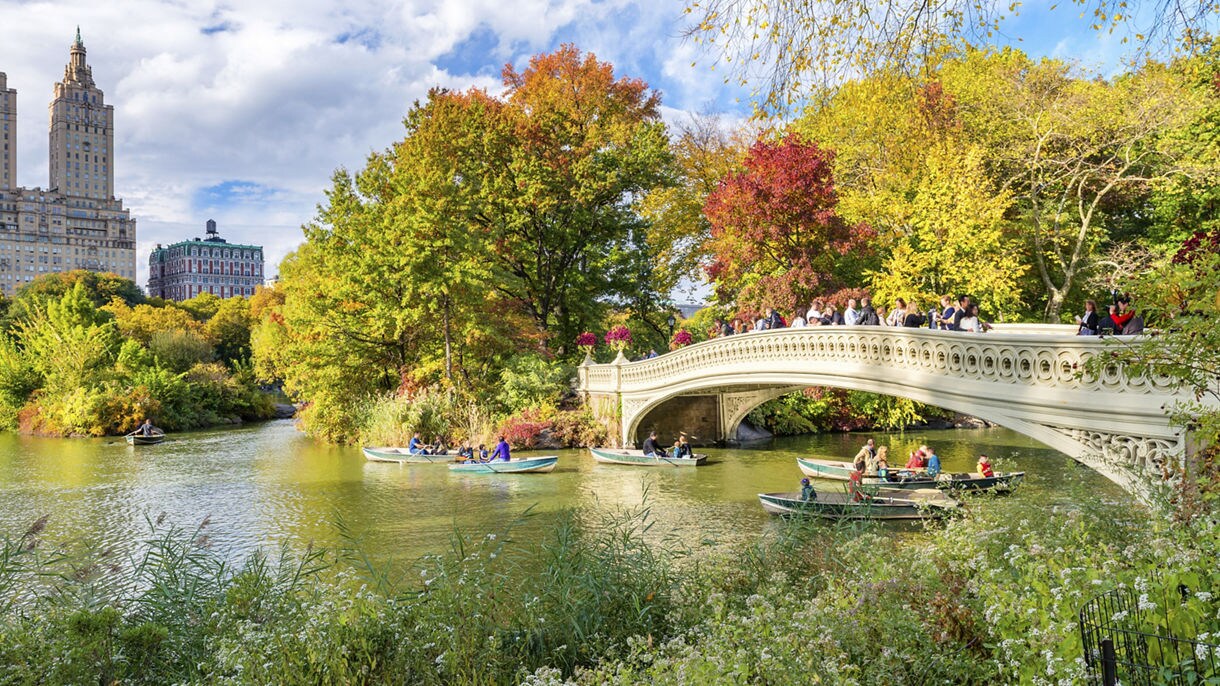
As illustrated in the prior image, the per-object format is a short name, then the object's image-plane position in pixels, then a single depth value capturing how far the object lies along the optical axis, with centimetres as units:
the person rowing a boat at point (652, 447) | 2119
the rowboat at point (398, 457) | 2169
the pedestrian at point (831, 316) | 1724
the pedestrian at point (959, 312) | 1470
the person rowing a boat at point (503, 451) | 2030
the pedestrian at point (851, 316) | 1631
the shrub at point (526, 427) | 2438
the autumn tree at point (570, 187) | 2892
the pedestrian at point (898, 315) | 1617
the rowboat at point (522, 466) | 1975
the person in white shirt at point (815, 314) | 1769
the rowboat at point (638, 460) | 2077
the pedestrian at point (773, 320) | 1959
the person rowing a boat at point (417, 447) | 2186
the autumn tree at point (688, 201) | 2828
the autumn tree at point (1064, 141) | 2331
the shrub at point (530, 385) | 2630
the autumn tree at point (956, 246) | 2331
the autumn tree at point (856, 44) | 601
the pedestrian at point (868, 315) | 1600
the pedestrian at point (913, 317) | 1588
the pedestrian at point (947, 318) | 1465
